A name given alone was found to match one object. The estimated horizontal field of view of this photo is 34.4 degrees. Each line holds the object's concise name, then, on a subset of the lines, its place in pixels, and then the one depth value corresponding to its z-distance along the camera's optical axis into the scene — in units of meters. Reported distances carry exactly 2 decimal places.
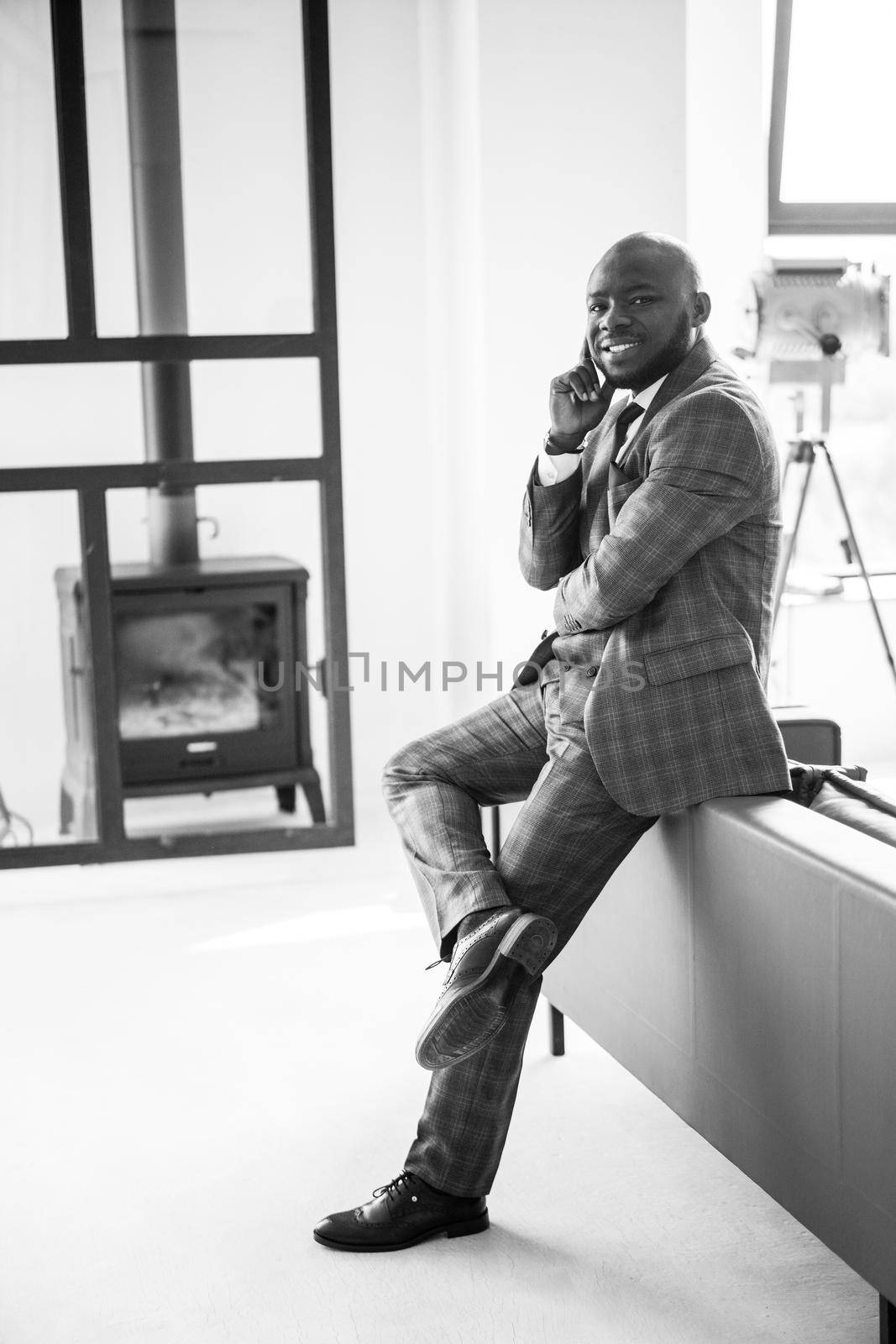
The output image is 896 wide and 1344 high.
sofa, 1.53
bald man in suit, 1.90
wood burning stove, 3.78
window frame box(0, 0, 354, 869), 3.59
